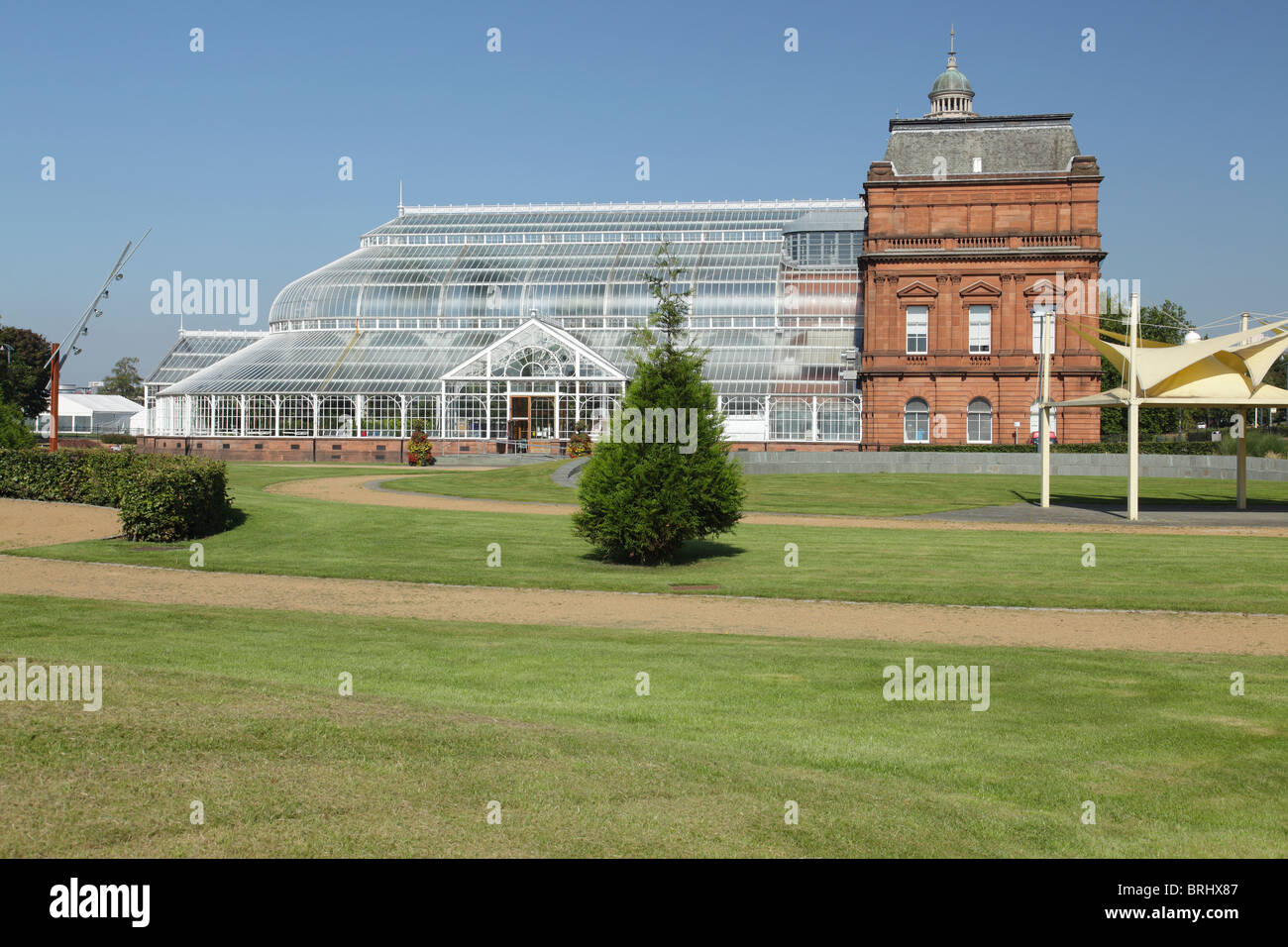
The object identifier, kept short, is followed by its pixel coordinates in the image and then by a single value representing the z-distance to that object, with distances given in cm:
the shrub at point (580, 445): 5431
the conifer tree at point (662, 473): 2330
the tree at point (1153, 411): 9819
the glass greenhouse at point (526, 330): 6550
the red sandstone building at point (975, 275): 6225
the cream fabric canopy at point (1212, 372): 3309
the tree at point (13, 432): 3434
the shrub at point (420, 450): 5675
